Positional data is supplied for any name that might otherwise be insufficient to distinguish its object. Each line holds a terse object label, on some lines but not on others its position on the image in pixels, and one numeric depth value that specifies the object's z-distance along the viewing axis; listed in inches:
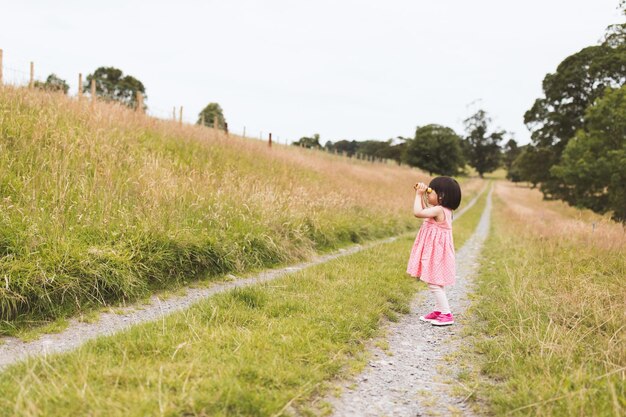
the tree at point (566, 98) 958.4
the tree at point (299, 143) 1167.6
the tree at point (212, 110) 2711.4
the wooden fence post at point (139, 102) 549.7
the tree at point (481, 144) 3828.7
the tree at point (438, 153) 2684.5
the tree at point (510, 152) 4345.0
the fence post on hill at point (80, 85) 473.6
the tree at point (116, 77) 2327.8
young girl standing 207.9
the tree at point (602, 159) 670.5
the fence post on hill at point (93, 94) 462.9
